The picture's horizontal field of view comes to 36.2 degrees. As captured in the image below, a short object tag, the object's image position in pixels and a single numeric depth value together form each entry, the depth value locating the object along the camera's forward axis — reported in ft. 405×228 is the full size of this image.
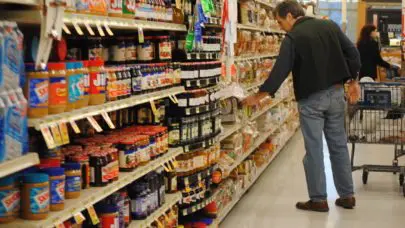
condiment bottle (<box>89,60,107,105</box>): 9.48
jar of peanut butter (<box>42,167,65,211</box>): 8.41
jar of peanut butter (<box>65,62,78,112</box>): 8.61
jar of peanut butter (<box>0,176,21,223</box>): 7.75
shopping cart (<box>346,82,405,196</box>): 21.01
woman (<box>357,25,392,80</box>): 35.55
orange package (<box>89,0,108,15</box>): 9.41
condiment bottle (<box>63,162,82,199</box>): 9.12
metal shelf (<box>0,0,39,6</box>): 7.00
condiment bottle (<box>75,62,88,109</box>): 8.82
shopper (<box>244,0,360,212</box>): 18.57
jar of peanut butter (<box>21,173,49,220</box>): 7.98
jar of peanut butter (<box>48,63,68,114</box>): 8.15
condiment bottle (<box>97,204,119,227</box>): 10.49
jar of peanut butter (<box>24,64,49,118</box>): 7.74
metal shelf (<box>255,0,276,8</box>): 25.02
